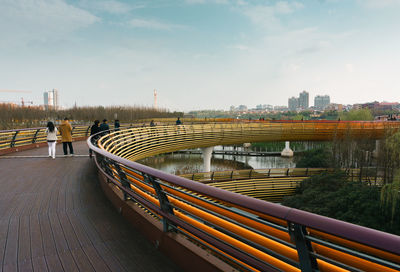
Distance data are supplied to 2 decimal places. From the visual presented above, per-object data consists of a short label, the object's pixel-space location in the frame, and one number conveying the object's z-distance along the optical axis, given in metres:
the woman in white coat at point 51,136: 8.67
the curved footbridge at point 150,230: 1.31
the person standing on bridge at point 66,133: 8.93
